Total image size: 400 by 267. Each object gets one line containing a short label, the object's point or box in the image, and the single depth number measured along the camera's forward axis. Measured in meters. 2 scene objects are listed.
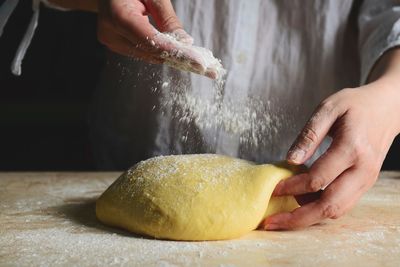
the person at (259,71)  1.51
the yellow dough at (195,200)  1.04
